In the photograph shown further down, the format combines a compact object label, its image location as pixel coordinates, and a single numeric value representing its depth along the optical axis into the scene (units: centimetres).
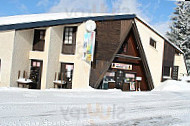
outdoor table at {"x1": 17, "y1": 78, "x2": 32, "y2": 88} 1284
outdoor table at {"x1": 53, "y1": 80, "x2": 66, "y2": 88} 1356
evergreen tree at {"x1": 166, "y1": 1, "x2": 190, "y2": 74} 2631
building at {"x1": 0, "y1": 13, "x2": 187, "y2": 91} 1245
